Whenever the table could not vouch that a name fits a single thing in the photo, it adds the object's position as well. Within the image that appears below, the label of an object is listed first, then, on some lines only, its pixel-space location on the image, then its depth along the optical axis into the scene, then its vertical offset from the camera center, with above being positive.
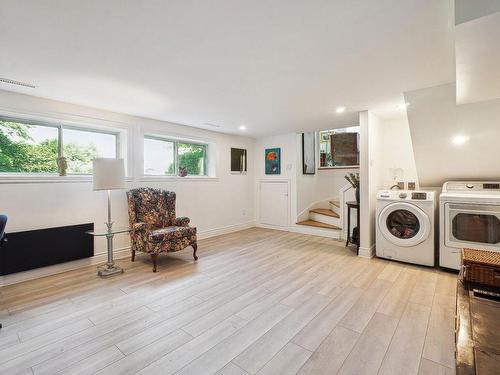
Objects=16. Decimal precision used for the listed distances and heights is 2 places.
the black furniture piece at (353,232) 3.97 -0.75
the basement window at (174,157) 4.20 +0.58
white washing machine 3.14 -0.54
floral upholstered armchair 3.15 -0.54
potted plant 3.97 +0.07
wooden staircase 5.08 -0.68
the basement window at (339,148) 5.45 +0.91
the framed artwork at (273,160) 5.58 +0.63
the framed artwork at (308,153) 5.60 +0.80
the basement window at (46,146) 2.89 +0.57
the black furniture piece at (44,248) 2.69 -0.71
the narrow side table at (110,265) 2.97 -0.98
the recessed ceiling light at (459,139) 2.96 +0.58
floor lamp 2.90 +0.11
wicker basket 1.16 -0.41
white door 5.52 -0.37
